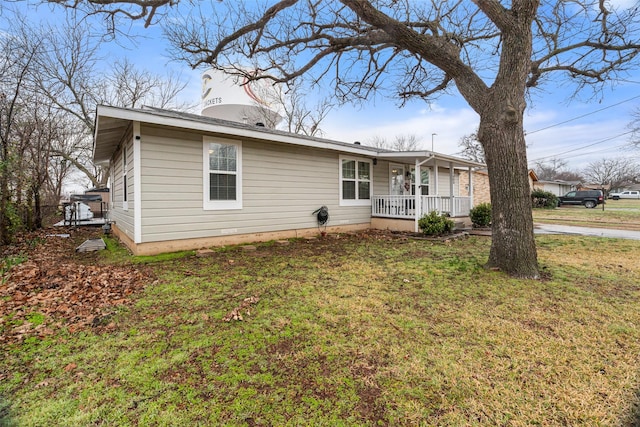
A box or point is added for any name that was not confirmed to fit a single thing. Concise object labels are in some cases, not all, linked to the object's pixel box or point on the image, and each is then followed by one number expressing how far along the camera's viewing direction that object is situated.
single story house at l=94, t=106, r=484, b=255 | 5.93
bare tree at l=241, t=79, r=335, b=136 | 19.75
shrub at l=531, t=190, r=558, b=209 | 23.58
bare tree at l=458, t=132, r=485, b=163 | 32.78
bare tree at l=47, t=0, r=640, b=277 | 4.59
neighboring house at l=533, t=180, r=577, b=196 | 35.85
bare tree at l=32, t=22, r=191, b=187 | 14.18
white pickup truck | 44.83
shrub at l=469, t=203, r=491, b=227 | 11.09
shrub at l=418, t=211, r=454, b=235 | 8.70
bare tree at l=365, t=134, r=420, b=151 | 39.35
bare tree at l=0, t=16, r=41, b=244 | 6.36
